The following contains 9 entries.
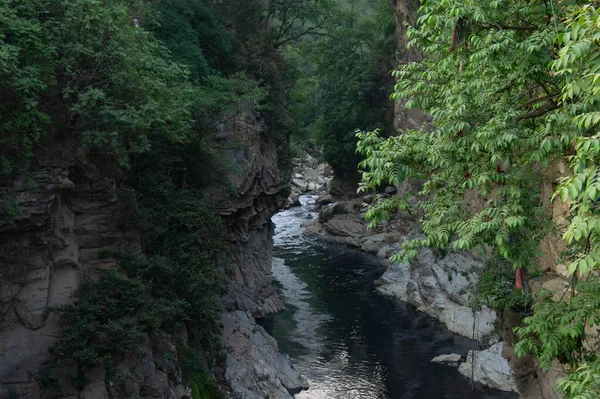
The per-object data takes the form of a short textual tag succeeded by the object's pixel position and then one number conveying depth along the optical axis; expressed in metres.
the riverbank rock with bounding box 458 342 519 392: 21.05
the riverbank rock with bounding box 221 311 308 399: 18.64
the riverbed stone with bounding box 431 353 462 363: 23.17
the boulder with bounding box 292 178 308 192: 60.25
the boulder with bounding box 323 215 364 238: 42.69
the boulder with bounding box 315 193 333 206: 52.01
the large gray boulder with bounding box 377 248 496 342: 26.36
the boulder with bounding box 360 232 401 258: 39.72
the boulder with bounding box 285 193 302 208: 53.96
